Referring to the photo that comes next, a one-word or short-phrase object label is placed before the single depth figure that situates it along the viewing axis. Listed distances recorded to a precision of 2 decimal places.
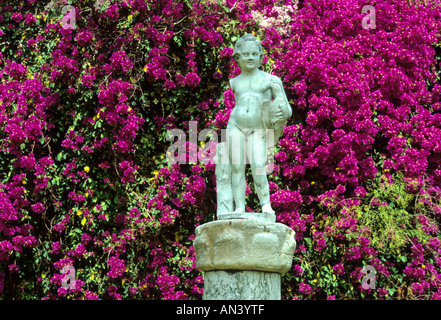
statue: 4.36
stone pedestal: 3.97
